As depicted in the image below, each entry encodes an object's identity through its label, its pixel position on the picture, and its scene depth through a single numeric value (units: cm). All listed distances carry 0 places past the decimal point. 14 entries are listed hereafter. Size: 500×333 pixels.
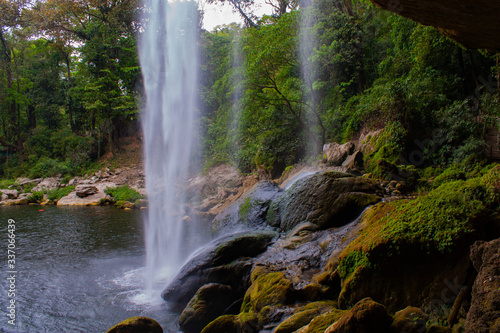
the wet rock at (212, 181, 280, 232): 876
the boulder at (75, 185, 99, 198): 1976
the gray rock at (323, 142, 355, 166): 1146
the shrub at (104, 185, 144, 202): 1952
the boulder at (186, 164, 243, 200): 1811
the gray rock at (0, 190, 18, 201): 2007
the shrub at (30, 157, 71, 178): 2431
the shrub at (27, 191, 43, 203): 1961
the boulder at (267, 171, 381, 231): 660
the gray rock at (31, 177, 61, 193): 2212
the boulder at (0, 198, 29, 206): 1877
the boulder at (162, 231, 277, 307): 574
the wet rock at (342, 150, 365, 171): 1018
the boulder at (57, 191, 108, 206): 1895
